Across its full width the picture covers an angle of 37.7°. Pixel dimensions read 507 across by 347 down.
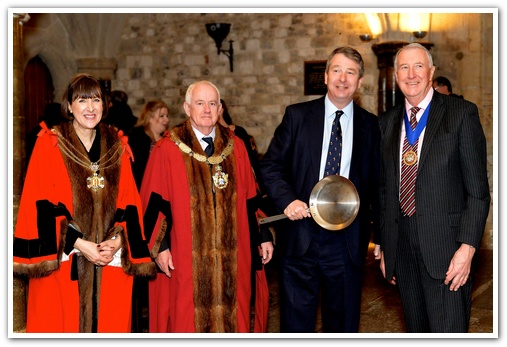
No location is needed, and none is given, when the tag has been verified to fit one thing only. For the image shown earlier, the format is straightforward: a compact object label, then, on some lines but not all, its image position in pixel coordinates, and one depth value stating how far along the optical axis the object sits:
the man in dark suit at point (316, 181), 3.77
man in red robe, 3.96
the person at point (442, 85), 7.11
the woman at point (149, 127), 6.39
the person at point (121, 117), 6.97
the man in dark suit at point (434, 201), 3.45
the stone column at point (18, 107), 5.00
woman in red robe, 3.68
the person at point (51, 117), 6.02
